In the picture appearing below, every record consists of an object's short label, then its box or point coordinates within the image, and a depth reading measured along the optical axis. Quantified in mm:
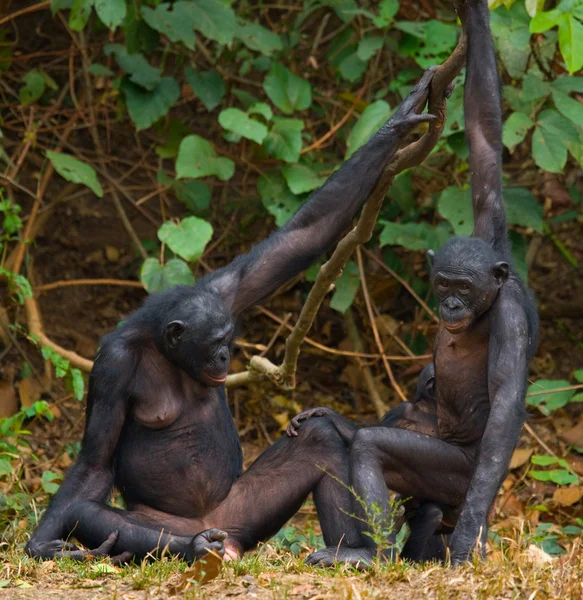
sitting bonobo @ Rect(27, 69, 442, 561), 13047
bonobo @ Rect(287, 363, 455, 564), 13352
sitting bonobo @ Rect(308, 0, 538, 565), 11812
